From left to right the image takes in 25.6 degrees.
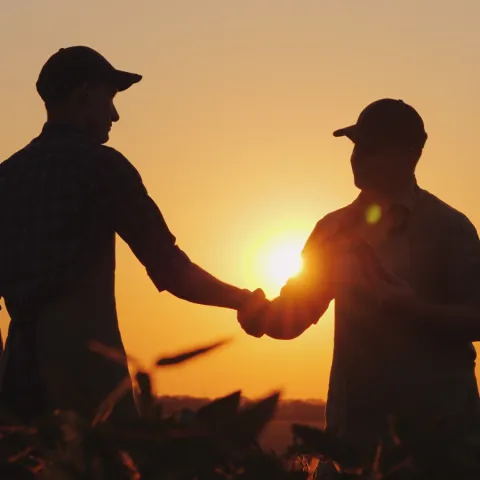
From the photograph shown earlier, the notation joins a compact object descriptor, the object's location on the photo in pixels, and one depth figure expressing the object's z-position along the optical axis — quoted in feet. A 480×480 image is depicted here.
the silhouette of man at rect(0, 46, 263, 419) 14.75
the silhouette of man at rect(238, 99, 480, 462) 16.40
